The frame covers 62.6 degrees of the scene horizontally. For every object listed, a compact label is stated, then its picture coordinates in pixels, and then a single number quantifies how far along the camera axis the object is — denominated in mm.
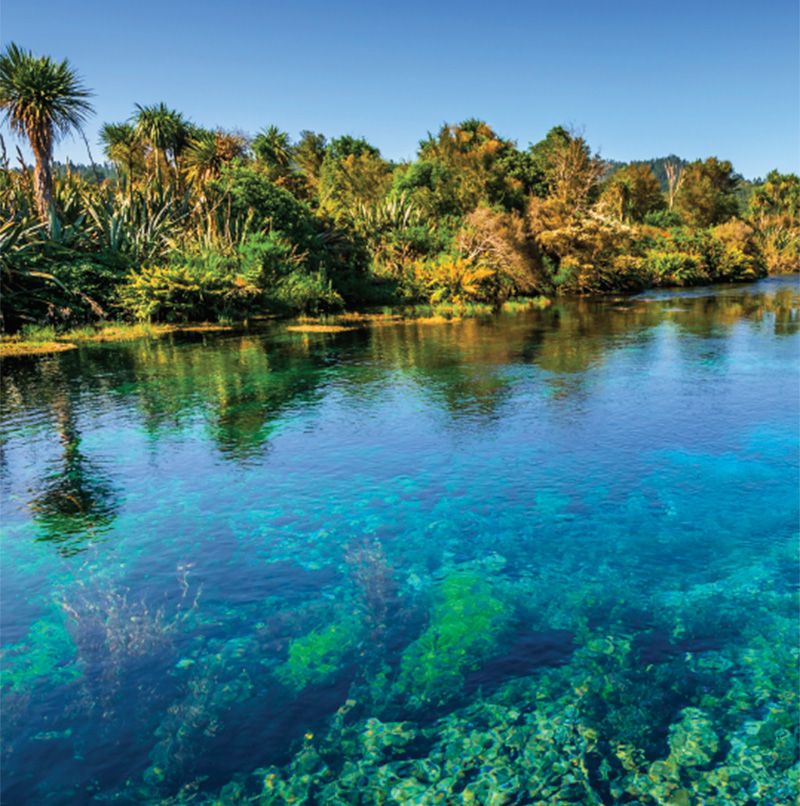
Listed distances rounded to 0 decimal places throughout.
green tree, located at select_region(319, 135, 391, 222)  67500
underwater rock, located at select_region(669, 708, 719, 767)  5332
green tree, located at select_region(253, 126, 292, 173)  48406
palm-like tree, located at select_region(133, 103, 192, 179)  40156
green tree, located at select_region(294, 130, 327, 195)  80688
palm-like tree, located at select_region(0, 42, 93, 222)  28672
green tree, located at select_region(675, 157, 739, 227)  87750
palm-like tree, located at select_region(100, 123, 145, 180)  44594
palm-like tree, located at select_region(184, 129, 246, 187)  42094
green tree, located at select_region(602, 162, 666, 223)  79219
